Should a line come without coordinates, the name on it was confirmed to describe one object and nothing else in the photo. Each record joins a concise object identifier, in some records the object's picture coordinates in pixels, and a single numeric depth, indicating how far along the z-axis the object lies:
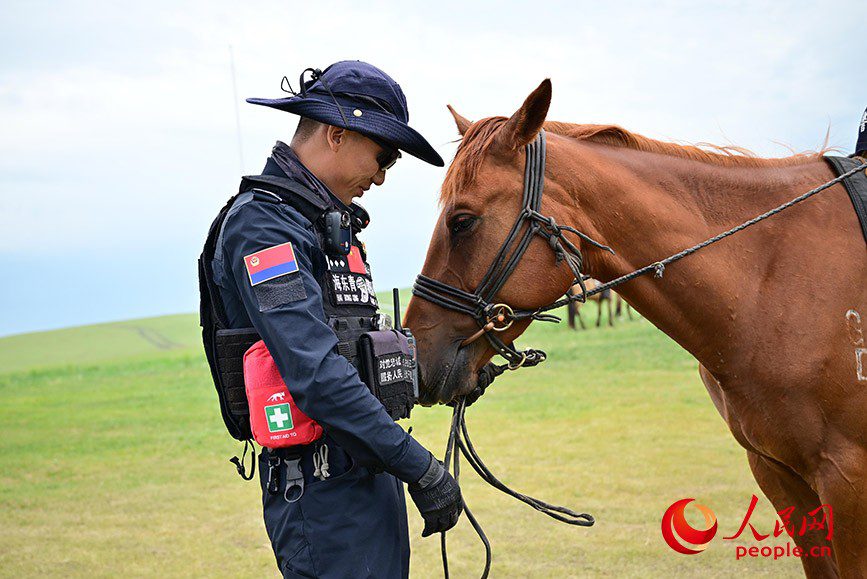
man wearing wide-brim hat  2.08
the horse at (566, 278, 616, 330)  20.85
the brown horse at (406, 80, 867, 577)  2.61
